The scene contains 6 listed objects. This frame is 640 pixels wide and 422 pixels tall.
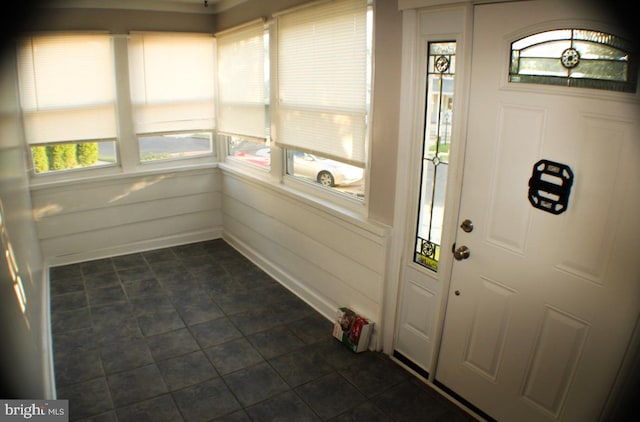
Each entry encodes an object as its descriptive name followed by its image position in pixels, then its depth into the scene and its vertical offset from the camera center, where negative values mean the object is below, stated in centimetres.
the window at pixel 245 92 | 419 -2
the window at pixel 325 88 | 304 +3
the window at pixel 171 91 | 470 -3
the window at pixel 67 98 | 422 -12
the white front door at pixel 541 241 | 189 -64
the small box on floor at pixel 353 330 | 317 -160
